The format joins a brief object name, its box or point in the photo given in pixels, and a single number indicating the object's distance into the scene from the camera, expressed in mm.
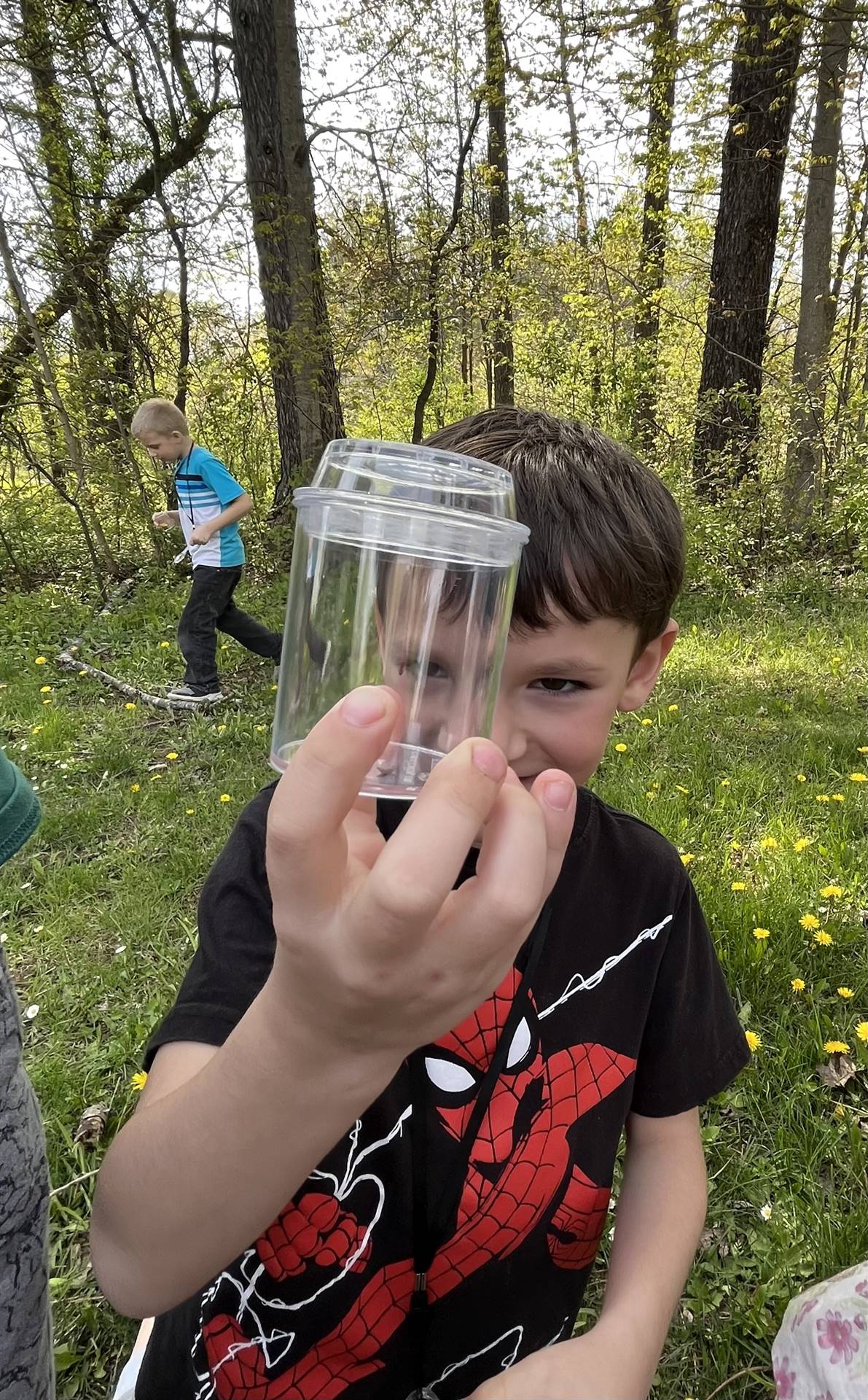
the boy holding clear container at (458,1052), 553
